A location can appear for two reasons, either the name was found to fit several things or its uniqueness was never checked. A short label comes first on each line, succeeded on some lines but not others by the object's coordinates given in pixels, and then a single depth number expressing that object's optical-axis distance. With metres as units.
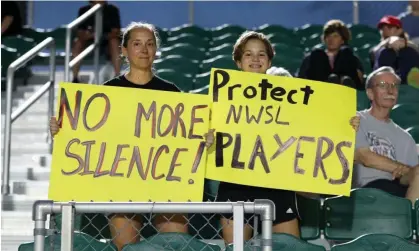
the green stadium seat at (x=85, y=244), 5.42
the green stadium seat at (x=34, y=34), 11.97
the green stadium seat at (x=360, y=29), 12.47
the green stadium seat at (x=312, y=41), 12.07
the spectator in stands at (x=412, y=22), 11.34
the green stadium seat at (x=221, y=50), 11.52
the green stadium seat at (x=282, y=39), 12.02
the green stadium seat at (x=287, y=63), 10.66
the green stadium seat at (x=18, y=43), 10.80
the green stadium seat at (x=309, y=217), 6.45
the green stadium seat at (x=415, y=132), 7.98
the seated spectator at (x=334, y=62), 9.37
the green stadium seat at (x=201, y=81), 10.07
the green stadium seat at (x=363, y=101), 8.98
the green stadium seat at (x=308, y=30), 12.52
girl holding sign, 5.71
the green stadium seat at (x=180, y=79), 10.04
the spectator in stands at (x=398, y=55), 9.62
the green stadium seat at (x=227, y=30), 12.73
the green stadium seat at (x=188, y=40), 12.32
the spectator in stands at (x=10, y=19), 11.08
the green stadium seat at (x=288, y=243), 5.53
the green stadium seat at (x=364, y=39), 11.99
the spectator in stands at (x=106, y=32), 10.66
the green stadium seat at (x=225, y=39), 12.28
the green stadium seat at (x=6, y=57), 9.82
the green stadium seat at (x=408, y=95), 9.24
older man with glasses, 6.70
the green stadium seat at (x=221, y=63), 10.54
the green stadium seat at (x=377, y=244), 5.71
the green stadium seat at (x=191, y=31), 12.74
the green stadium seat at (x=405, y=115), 8.57
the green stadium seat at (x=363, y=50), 11.46
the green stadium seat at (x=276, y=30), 12.43
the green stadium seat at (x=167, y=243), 5.36
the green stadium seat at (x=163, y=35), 12.55
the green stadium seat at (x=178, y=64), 10.93
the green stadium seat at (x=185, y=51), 11.67
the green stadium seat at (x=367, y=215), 6.55
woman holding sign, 5.55
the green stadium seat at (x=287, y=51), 11.27
